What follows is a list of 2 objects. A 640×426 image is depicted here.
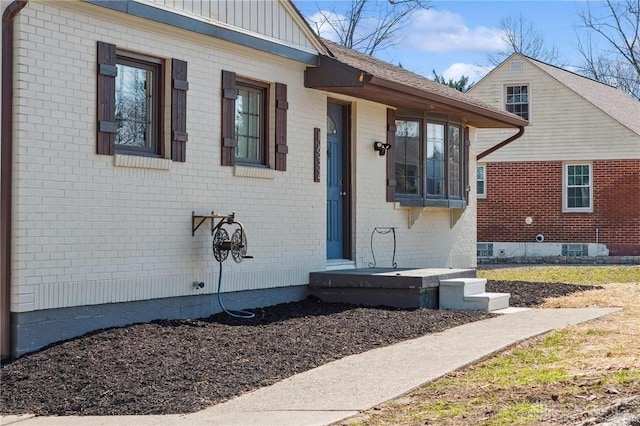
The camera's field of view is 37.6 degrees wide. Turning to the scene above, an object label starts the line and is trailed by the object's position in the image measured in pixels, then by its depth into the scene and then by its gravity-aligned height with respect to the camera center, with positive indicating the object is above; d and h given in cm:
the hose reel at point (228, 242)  1123 -8
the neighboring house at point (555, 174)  2633 +179
